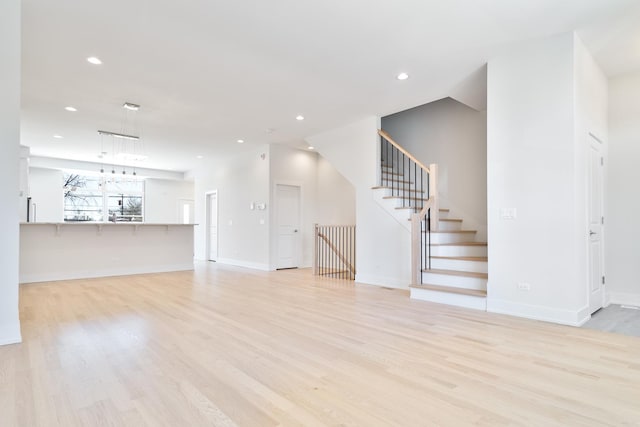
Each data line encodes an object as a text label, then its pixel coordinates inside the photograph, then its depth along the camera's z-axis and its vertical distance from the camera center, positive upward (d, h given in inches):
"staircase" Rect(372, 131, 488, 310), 173.2 -16.8
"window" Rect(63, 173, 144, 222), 410.6 +26.6
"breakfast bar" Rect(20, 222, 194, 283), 245.0 -23.2
